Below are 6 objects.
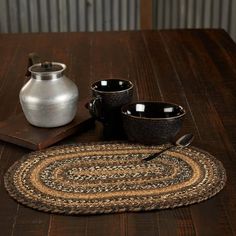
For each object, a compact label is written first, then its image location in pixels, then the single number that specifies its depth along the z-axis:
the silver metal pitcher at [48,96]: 1.56
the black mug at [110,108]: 1.59
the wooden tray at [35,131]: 1.54
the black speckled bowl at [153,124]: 1.49
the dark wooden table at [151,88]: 1.22
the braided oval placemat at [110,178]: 1.29
